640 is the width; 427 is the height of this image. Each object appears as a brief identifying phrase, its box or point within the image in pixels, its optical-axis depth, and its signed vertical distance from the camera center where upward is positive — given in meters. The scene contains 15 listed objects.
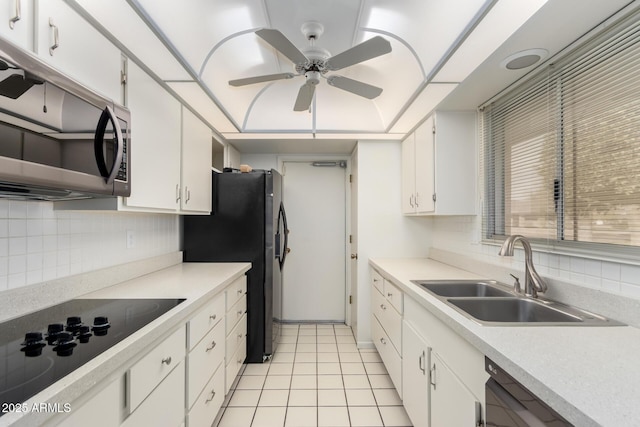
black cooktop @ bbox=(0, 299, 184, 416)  0.71 -0.39
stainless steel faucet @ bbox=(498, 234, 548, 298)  1.42 -0.26
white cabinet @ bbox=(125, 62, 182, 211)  1.50 +0.42
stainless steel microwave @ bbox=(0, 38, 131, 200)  0.79 +0.27
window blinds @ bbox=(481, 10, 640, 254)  1.17 +0.35
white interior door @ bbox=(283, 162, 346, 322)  3.63 -0.32
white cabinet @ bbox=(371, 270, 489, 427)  1.07 -0.70
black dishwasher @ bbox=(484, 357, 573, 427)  0.71 -0.51
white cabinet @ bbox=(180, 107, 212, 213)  2.06 +0.41
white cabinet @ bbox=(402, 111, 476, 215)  2.19 +0.41
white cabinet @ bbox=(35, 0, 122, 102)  1.01 +0.66
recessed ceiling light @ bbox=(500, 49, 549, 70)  1.41 +0.80
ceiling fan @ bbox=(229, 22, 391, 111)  1.46 +0.87
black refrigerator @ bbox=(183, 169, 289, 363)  2.57 -0.17
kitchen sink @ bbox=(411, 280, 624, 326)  1.17 -0.43
